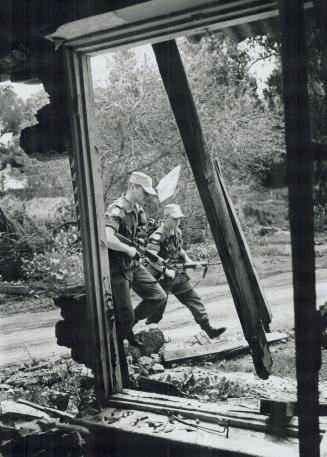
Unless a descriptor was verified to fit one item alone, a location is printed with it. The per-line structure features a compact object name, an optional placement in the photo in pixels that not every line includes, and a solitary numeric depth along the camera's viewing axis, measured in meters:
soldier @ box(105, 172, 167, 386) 4.43
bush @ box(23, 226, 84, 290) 5.80
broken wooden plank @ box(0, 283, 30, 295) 5.77
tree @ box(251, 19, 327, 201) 3.59
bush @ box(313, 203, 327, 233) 4.53
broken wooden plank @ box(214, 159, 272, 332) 3.66
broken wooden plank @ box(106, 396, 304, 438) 2.65
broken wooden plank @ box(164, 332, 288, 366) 5.08
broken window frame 1.40
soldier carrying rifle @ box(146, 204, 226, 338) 5.05
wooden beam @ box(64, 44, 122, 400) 2.94
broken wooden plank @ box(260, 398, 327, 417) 2.62
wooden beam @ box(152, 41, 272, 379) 3.17
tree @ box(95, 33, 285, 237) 5.13
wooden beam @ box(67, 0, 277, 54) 2.39
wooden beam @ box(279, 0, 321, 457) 1.39
